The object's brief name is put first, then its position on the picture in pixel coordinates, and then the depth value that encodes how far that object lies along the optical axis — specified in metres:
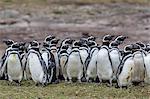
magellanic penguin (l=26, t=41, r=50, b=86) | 14.00
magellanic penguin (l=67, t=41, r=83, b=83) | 14.44
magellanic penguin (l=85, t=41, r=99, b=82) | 14.38
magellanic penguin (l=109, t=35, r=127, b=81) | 14.21
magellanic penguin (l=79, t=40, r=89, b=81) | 14.57
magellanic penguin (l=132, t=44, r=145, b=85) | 13.96
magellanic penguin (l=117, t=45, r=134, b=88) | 13.75
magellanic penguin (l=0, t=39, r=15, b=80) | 14.63
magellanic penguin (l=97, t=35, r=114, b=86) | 14.12
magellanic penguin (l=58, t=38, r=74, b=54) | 15.26
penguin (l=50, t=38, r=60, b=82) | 14.74
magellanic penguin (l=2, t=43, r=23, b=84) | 14.09
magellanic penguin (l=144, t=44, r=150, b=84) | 14.00
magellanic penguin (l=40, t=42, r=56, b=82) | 14.30
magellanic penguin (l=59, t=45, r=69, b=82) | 14.67
